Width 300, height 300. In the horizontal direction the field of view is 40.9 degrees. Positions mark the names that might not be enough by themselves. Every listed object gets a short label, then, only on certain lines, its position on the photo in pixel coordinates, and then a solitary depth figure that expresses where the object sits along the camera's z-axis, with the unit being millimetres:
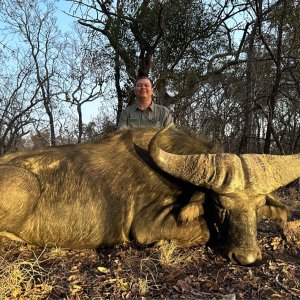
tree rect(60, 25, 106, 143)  15148
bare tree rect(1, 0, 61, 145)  16781
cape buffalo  3533
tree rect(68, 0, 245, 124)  12609
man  6152
